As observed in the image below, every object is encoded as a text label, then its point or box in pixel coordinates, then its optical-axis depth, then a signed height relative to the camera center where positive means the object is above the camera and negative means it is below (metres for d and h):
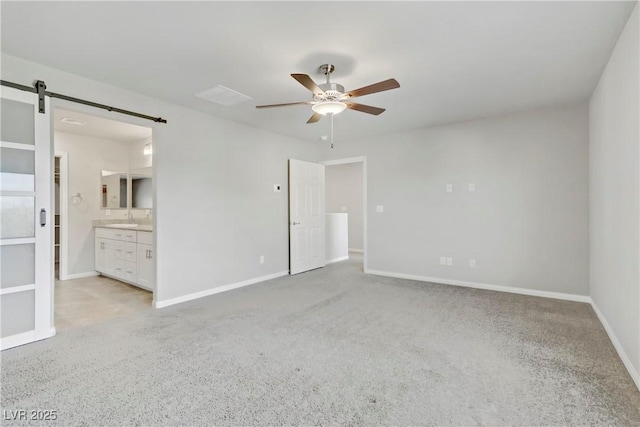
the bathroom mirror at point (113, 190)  5.72 +0.47
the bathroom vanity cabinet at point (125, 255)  4.37 -0.62
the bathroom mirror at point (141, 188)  5.58 +0.49
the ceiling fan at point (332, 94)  2.45 +1.03
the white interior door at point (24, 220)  2.63 -0.04
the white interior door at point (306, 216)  5.61 -0.04
